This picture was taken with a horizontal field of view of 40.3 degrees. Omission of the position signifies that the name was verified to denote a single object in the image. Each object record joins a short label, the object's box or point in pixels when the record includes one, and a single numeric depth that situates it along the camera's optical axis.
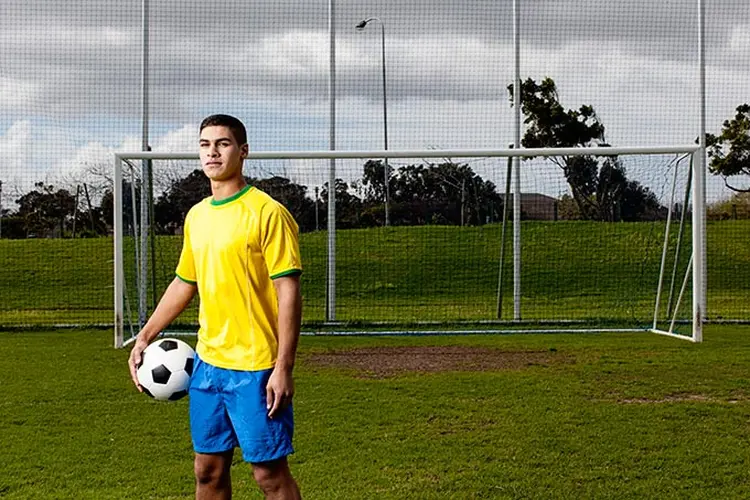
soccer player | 3.33
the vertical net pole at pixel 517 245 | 12.62
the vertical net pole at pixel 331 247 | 12.45
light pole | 13.00
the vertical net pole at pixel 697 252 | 10.11
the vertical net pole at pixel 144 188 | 10.87
